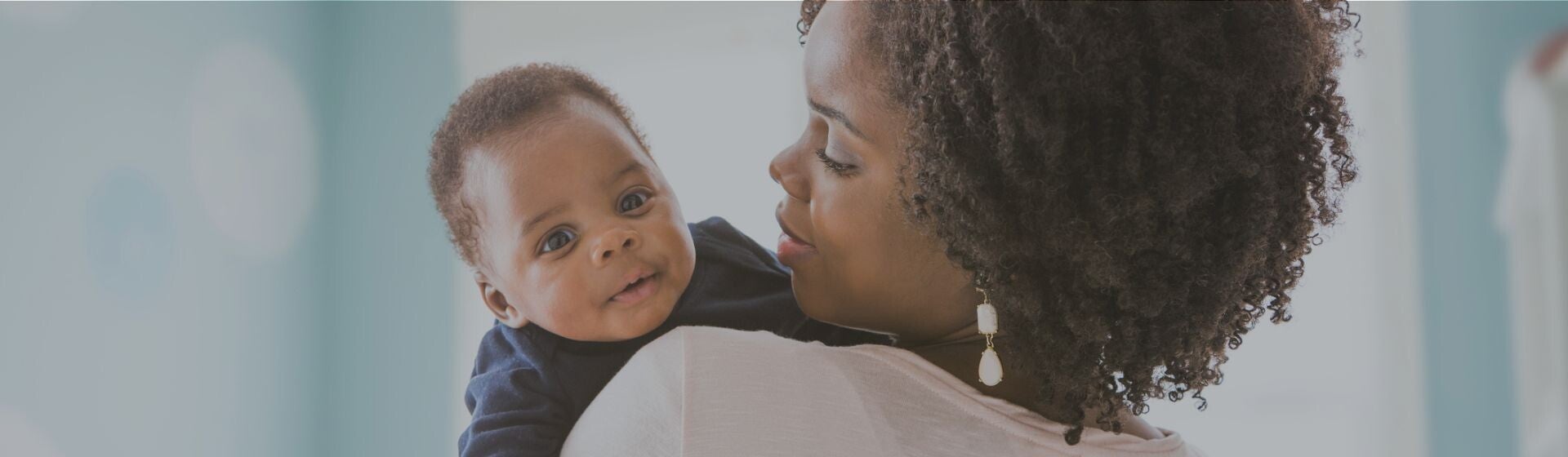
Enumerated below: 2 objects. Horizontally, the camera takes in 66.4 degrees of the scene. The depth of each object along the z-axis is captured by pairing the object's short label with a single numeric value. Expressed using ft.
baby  3.67
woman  2.73
